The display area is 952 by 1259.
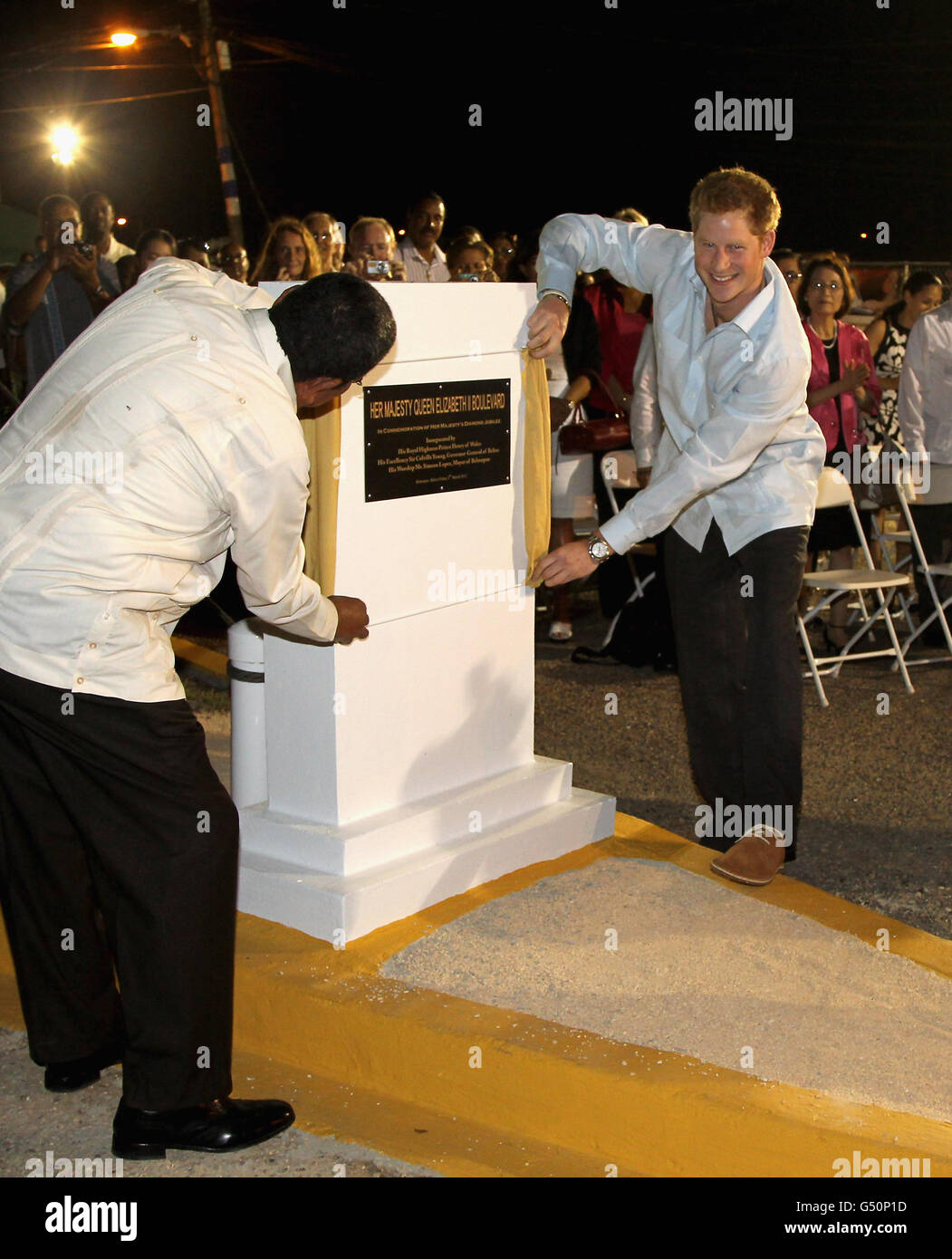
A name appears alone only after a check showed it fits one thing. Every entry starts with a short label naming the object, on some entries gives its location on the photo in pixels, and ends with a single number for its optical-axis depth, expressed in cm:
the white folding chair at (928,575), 785
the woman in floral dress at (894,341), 944
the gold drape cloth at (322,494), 384
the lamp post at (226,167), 1511
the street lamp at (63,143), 2435
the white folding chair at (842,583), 731
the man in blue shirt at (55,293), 783
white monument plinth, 400
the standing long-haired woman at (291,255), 700
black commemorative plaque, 400
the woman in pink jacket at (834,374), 785
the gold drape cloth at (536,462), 445
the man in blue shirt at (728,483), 429
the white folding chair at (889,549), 834
